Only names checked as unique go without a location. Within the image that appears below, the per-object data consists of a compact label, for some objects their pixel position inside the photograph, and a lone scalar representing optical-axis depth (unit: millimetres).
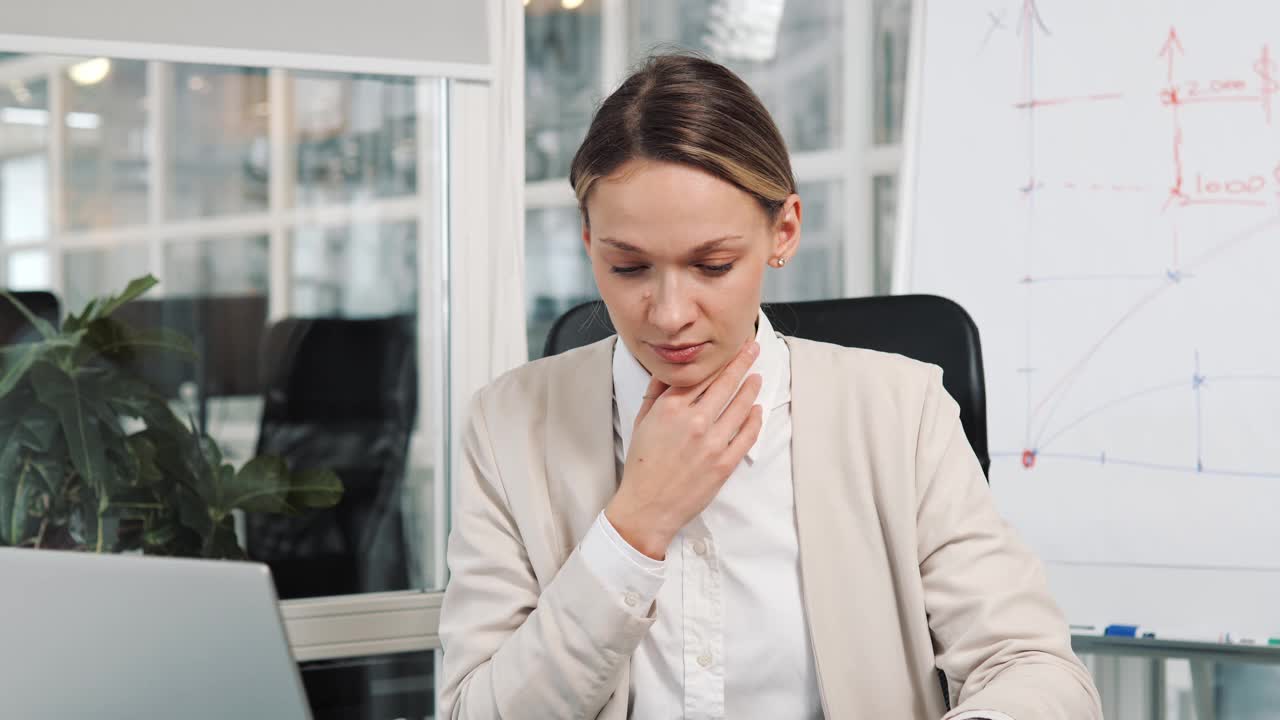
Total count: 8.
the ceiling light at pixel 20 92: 1841
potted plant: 1773
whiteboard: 1580
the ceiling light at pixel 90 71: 1841
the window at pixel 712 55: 2318
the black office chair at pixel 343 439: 1996
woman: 994
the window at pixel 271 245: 1877
